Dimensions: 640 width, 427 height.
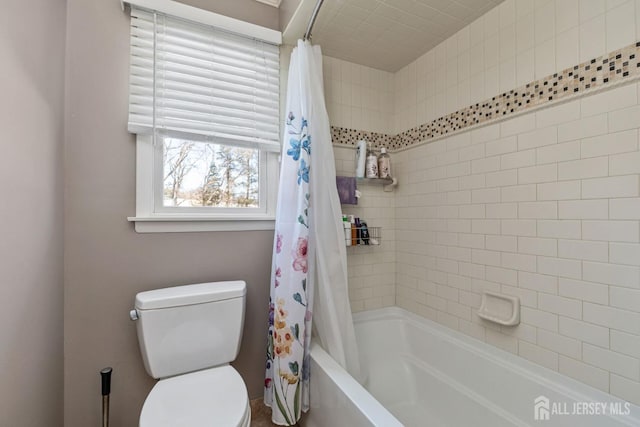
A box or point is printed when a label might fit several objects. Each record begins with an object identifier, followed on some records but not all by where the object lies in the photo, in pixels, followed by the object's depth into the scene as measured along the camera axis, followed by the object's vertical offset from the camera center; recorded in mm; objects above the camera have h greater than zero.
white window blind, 1339 +712
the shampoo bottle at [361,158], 1854 +393
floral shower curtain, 1331 -237
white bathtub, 1050 -841
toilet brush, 1068 -727
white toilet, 992 -640
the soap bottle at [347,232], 1736 -119
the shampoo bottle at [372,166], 1866 +336
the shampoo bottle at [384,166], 1897 +345
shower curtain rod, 1289 +1000
